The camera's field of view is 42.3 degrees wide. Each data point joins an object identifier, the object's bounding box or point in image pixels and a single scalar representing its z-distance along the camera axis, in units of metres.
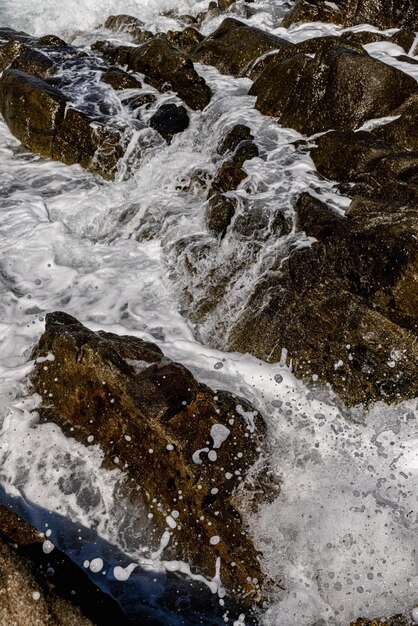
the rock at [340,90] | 7.50
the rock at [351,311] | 4.51
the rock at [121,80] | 9.60
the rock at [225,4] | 13.91
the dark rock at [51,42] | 11.29
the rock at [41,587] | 2.34
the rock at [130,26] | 12.87
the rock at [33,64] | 9.76
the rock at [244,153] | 7.39
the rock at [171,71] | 9.23
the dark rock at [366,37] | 10.66
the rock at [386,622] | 2.97
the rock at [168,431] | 3.45
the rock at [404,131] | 6.83
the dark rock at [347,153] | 6.37
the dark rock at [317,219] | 5.34
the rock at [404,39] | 10.14
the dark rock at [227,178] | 6.82
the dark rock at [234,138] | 7.84
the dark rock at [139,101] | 9.06
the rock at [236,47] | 10.12
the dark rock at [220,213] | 6.19
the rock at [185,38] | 12.37
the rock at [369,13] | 11.19
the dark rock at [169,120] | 8.57
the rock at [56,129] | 8.13
